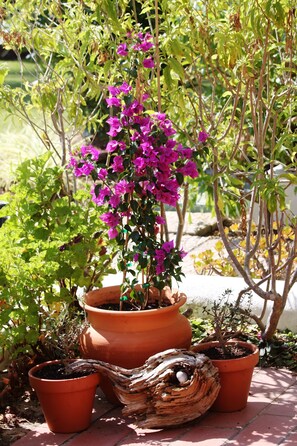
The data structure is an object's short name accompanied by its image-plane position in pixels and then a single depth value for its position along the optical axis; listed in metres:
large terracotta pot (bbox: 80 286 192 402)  4.12
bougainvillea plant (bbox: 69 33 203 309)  4.05
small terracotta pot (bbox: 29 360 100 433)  3.90
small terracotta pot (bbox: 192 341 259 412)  4.07
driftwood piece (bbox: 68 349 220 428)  3.84
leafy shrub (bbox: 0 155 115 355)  4.20
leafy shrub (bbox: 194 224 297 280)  6.03
